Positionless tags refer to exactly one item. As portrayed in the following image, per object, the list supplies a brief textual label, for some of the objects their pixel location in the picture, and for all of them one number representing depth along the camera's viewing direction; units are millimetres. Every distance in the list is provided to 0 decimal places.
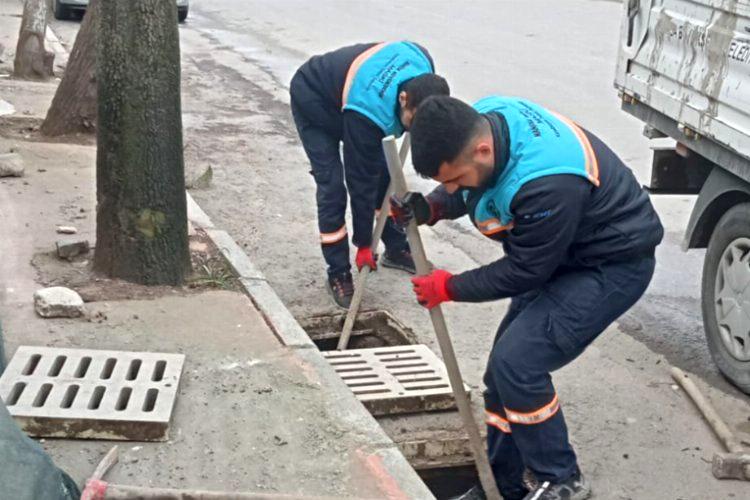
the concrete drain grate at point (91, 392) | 3660
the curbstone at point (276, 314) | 4590
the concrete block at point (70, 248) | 5340
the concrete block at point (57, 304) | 4613
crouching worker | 3342
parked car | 17672
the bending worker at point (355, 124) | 5051
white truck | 4723
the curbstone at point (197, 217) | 6098
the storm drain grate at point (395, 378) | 4562
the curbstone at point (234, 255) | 5344
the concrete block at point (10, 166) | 6695
